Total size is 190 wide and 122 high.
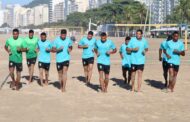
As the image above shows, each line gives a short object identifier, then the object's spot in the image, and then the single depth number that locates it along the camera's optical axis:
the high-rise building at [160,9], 152.91
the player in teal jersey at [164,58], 12.02
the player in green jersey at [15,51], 11.84
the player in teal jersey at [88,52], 13.14
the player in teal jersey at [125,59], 12.94
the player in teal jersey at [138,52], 11.61
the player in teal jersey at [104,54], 11.61
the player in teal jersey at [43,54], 12.85
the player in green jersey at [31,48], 13.10
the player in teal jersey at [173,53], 11.72
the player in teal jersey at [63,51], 11.73
